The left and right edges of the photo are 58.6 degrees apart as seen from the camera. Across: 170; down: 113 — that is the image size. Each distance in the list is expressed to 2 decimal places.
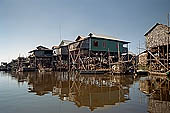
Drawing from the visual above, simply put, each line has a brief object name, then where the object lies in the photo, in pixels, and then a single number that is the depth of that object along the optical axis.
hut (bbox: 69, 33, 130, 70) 38.00
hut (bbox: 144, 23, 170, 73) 29.81
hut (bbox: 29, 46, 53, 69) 54.84
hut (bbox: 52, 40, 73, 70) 50.03
